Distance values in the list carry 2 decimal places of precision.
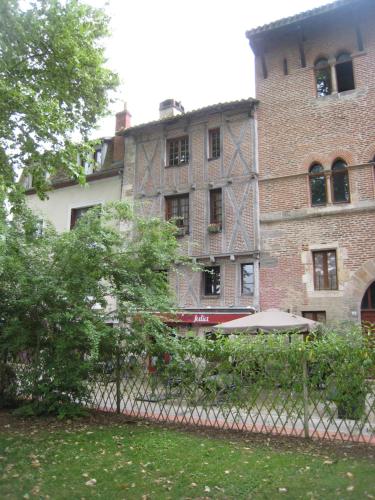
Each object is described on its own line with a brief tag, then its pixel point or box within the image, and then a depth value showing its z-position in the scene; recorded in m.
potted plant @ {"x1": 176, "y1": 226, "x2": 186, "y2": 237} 16.64
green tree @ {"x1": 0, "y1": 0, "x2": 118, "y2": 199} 7.88
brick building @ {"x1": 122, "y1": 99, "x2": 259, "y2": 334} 15.38
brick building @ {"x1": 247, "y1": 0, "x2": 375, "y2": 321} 13.85
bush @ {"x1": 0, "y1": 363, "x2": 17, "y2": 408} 8.83
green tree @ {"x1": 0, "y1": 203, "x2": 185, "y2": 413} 7.82
